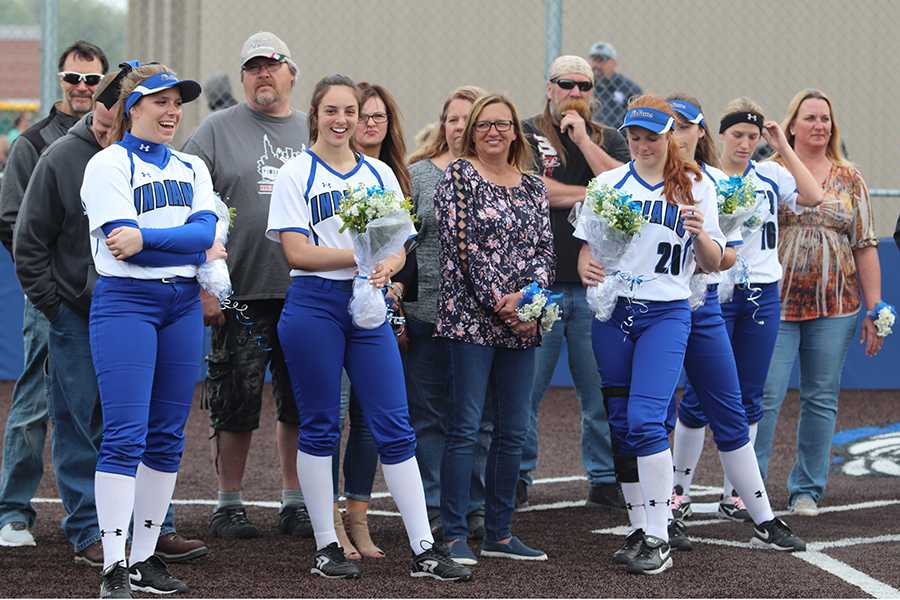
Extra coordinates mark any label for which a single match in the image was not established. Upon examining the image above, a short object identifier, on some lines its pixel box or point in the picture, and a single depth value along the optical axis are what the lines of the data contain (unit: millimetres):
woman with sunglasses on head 13844
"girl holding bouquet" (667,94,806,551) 13156
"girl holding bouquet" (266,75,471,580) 11883
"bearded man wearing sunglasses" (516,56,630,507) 15500
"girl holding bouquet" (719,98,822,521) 14539
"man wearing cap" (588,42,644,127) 23406
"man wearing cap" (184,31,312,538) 13852
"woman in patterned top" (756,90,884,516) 15602
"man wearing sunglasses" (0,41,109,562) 13273
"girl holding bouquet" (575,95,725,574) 12492
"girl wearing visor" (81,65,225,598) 10898
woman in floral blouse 12516
